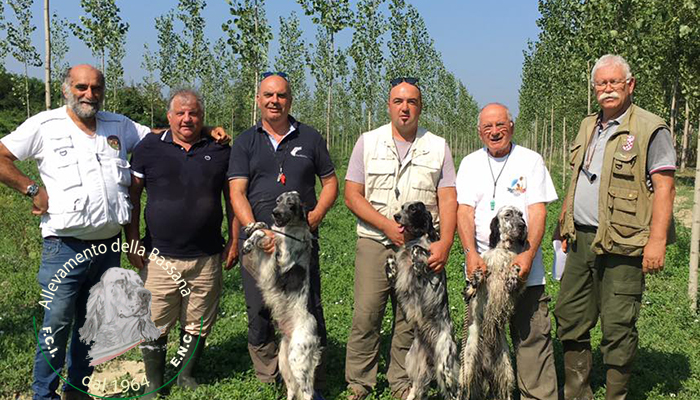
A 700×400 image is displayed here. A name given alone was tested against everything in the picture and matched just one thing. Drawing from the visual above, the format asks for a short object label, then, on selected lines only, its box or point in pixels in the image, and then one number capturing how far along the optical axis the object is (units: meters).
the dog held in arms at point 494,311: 3.93
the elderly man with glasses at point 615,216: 3.93
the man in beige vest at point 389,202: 4.32
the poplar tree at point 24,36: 22.48
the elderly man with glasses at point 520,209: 4.04
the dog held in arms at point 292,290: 4.10
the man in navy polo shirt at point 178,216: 4.41
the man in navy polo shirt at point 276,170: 4.36
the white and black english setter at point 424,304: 4.16
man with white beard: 3.94
